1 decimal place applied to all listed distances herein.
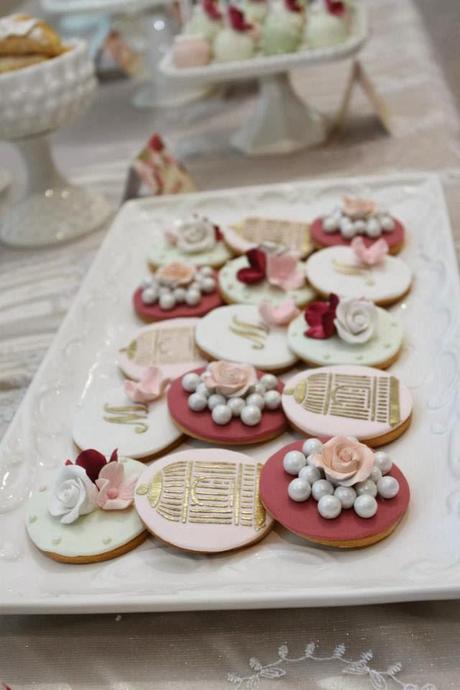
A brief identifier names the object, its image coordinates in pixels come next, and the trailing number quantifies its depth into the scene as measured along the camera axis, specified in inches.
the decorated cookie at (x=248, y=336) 32.6
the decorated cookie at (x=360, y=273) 36.1
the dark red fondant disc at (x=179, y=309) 37.2
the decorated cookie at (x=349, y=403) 27.4
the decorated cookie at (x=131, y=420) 28.8
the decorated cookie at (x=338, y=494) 23.1
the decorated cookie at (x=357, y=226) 40.1
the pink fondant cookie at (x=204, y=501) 23.8
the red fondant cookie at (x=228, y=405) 28.3
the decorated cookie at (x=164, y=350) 33.1
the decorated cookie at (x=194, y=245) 41.4
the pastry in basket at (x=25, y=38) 46.9
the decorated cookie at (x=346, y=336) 31.5
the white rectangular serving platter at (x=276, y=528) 21.6
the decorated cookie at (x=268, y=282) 36.9
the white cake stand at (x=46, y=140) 47.1
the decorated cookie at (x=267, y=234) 41.0
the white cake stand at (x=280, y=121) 62.1
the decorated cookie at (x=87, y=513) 24.1
